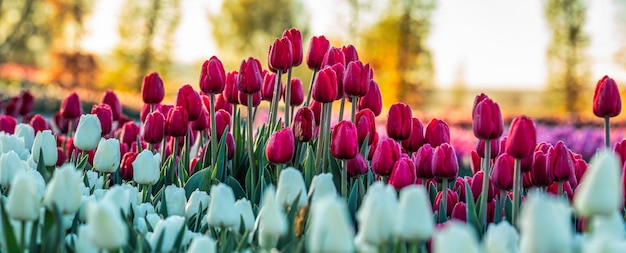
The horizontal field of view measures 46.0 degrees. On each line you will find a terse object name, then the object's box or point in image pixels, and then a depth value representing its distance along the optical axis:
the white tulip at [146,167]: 2.17
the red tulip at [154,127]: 2.61
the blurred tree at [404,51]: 29.33
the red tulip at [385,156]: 2.20
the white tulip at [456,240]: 1.04
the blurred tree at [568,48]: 27.48
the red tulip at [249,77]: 2.47
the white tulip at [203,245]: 1.33
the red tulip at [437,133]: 2.63
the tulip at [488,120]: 2.08
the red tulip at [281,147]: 2.20
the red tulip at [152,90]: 3.03
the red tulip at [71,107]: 3.56
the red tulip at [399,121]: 2.48
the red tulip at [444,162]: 2.21
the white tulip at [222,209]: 1.60
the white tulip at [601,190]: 1.10
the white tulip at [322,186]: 1.83
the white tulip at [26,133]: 3.16
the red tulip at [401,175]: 2.04
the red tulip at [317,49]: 2.72
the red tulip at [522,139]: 1.93
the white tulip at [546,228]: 1.03
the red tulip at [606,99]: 2.36
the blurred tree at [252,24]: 40.03
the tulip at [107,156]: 2.32
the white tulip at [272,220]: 1.43
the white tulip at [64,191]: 1.48
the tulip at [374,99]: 2.77
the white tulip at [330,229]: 1.15
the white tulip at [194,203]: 2.05
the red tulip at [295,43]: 2.69
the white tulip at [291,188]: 1.71
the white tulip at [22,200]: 1.46
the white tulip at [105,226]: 1.30
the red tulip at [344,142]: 2.10
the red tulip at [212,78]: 2.56
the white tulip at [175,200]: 2.09
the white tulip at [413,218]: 1.17
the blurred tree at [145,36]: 30.62
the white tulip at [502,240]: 1.29
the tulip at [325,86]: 2.29
